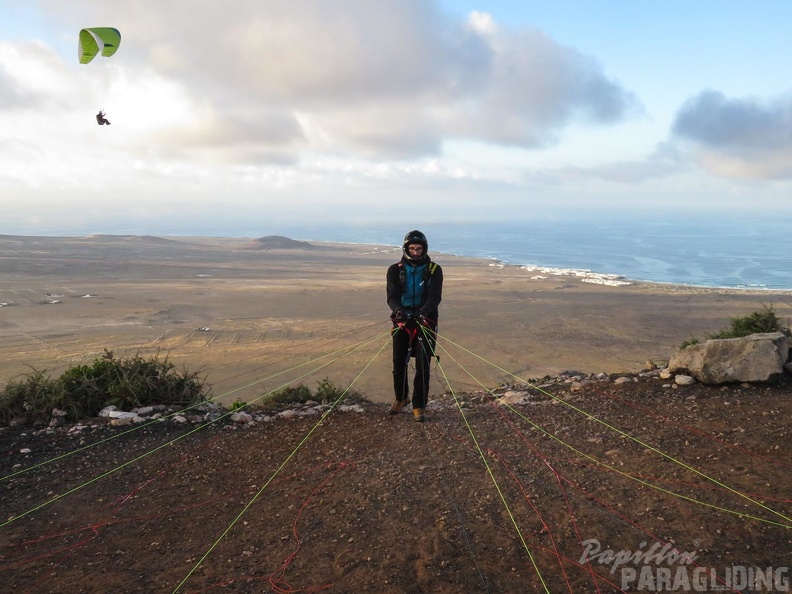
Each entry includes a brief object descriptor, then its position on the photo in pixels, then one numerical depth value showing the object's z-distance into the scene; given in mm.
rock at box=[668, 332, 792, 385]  7109
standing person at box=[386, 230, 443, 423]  6133
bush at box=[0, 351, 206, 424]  6875
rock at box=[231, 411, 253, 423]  6893
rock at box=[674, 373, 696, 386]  7496
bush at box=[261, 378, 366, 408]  8219
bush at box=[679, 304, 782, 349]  9133
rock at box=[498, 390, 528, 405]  7794
